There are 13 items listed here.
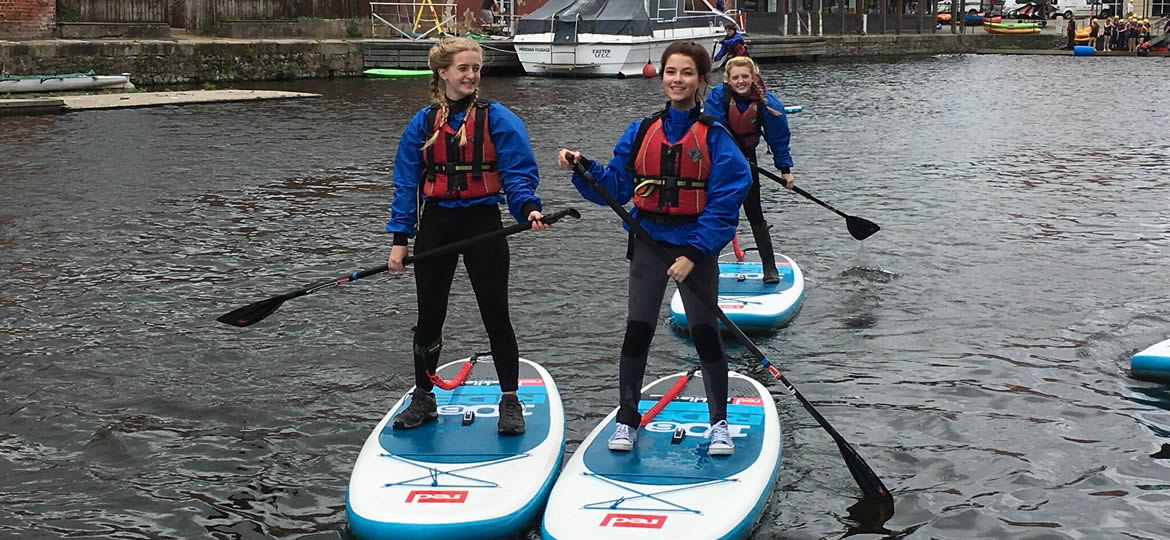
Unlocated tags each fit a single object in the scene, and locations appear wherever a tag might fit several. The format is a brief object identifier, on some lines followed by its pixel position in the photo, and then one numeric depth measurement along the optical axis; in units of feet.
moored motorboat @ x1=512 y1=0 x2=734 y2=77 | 110.22
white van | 214.07
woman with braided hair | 17.92
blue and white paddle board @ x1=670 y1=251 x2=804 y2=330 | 26.86
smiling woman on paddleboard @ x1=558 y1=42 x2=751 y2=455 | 17.01
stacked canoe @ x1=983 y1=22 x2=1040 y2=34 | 187.73
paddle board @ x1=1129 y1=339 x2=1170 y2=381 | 23.29
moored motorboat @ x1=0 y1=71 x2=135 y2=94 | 75.25
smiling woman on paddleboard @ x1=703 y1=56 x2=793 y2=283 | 27.43
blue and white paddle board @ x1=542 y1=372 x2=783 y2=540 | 15.58
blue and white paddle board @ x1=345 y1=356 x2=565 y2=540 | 15.92
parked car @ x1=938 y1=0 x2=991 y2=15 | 237.45
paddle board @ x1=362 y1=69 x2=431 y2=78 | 103.60
